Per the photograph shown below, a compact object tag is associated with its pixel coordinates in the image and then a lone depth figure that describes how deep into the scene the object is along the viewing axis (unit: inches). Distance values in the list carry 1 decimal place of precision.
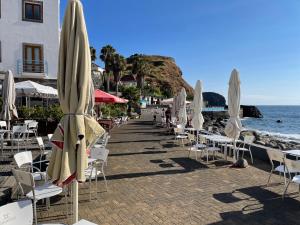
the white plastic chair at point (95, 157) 187.8
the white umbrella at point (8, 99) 315.9
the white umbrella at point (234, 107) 289.6
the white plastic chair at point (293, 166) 173.5
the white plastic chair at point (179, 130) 398.4
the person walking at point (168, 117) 648.2
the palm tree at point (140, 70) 2294.2
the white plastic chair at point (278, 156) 195.7
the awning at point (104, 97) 412.3
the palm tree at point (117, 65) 1634.4
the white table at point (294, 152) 226.5
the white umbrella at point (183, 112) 469.8
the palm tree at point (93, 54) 1522.3
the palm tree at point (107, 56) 1607.1
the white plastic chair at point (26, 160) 167.9
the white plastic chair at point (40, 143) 237.7
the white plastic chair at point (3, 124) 350.2
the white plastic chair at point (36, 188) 127.6
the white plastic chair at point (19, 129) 319.0
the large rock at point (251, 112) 2586.2
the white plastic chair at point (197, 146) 302.5
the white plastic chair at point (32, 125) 368.8
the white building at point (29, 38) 645.1
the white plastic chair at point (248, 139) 294.3
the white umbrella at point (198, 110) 370.4
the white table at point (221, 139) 298.2
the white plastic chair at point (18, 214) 87.0
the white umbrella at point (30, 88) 389.9
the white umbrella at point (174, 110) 648.9
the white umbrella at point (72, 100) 116.6
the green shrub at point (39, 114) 452.0
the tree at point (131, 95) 1363.3
